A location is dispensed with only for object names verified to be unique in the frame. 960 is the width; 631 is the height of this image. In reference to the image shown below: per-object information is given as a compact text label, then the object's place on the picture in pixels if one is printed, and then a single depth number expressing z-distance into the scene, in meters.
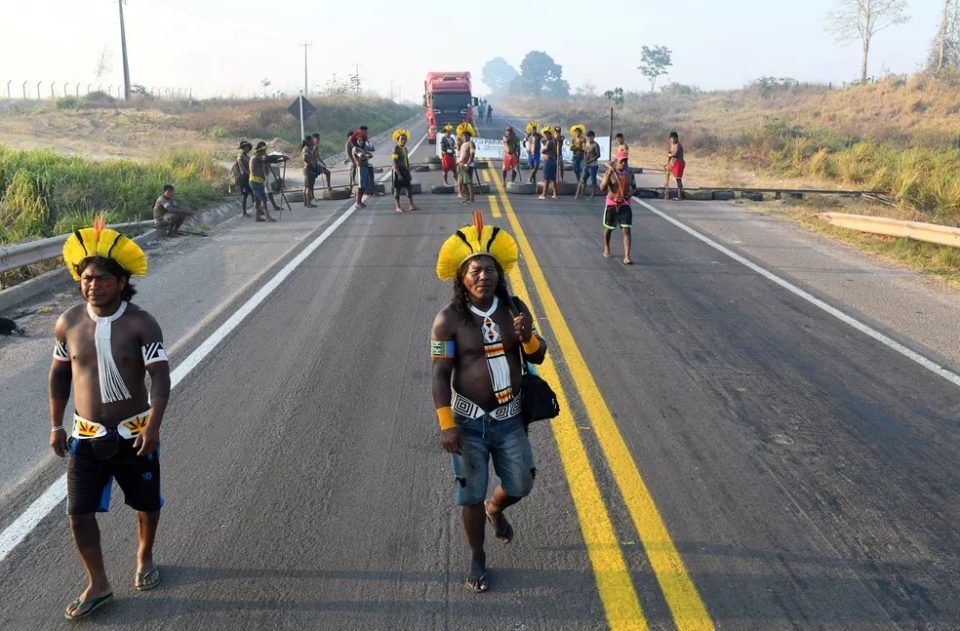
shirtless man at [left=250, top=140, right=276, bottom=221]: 16.56
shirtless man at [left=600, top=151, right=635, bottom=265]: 11.71
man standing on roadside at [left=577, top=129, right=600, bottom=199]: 19.14
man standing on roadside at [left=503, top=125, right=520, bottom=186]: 21.72
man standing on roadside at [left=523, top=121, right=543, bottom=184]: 22.26
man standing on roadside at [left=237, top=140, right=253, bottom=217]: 17.44
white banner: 28.66
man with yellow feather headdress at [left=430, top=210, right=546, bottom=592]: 3.98
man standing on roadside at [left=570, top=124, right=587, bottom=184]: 19.38
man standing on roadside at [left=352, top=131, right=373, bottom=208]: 18.41
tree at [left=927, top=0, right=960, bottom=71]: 58.72
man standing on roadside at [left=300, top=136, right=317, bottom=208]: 18.61
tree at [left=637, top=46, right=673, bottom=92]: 147.62
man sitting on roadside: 14.74
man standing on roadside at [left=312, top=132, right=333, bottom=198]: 19.05
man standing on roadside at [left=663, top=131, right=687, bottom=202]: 18.95
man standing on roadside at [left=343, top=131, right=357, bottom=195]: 18.94
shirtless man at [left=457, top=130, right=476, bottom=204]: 18.47
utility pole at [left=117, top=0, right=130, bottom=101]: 56.91
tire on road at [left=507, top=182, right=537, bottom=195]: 20.75
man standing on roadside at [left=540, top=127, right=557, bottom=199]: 19.73
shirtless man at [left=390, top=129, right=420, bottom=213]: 17.19
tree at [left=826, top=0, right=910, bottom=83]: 68.31
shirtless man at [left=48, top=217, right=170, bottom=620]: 3.88
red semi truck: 39.47
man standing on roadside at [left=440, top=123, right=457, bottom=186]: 21.73
